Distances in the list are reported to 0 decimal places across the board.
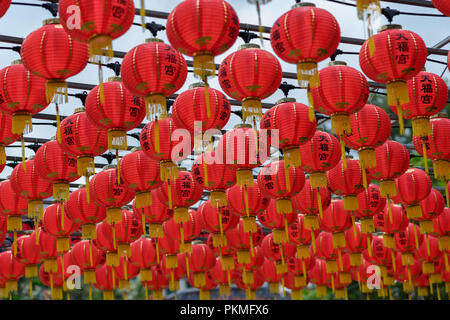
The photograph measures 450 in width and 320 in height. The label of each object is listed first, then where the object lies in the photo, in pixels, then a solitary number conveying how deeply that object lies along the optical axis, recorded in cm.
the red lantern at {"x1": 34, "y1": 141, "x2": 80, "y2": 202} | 681
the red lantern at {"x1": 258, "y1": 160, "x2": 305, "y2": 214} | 731
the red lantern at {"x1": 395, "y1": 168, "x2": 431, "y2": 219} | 805
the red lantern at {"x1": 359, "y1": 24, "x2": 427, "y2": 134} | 564
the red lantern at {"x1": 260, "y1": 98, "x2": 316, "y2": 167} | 617
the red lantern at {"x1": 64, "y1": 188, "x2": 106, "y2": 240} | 791
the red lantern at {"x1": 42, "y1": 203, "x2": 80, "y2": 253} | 841
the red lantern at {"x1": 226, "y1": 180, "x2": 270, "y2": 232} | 788
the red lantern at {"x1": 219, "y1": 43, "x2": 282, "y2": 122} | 559
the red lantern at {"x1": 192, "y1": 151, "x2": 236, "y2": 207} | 707
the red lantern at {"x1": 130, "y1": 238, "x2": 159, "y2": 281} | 1037
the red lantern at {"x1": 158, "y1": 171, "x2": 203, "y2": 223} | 762
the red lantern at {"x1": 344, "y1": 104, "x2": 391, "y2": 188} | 648
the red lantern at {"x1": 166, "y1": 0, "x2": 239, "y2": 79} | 489
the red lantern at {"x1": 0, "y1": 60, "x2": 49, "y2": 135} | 577
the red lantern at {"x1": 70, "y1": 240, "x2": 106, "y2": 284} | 1000
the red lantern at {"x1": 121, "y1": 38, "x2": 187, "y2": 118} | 531
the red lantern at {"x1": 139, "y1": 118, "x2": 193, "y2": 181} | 639
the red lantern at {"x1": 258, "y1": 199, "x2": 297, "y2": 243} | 872
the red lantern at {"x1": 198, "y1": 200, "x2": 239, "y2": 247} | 859
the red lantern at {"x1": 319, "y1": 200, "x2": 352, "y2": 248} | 885
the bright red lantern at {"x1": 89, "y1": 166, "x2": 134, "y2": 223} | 732
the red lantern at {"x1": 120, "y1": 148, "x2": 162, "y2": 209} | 695
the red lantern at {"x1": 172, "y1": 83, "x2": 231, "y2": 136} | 587
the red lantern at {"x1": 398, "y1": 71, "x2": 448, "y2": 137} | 638
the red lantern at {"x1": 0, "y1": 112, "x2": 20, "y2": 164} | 636
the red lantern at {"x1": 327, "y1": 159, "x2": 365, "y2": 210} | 748
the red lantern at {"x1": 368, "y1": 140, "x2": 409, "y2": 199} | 716
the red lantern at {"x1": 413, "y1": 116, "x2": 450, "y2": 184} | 708
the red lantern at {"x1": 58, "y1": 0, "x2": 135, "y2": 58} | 447
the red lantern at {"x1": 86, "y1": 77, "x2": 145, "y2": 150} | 584
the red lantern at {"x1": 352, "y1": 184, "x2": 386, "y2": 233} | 827
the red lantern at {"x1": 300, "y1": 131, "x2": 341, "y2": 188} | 674
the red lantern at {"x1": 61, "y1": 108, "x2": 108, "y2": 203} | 631
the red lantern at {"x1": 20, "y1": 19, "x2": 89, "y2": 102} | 521
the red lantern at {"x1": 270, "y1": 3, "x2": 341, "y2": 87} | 527
